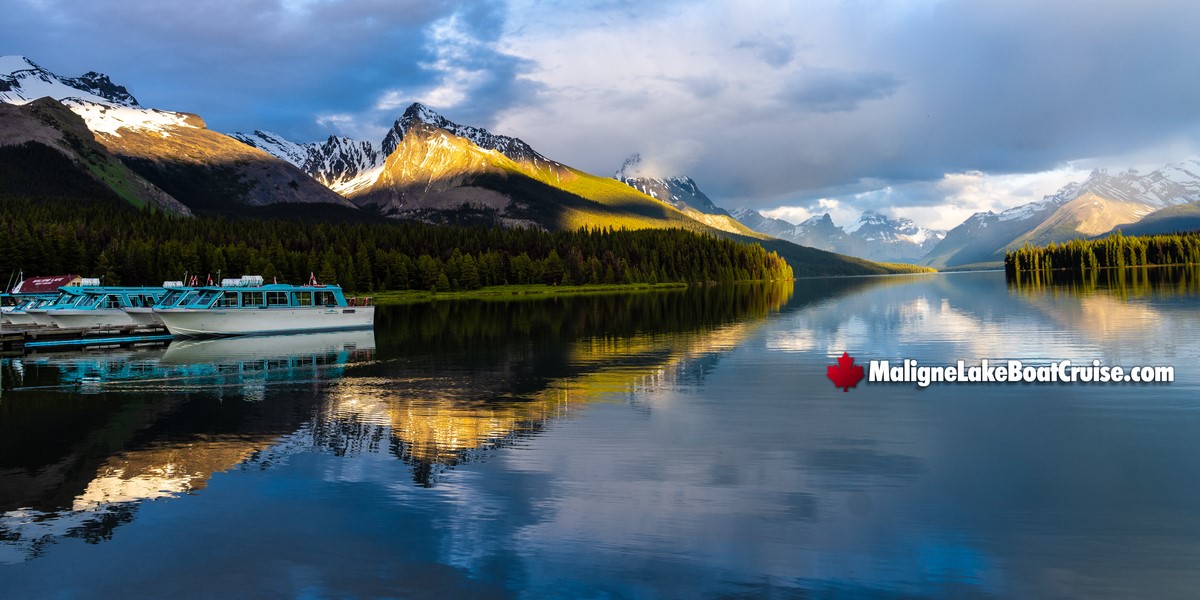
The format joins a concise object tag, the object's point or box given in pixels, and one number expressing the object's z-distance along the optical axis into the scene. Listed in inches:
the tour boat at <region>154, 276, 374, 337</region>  3614.7
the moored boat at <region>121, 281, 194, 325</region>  3828.7
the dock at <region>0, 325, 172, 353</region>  3169.3
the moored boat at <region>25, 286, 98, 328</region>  3735.2
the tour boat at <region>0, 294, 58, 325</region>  3732.8
